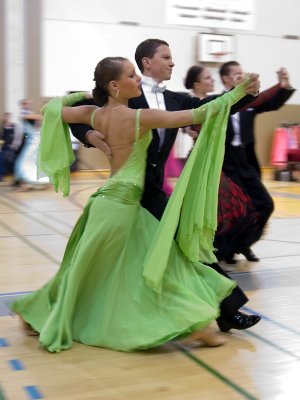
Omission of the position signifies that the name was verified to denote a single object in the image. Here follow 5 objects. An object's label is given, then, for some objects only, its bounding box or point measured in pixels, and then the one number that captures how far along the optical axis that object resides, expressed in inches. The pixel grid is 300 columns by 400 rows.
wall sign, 871.0
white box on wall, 874.9
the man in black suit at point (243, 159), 323.1
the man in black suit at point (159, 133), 224.8
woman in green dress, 208.0
